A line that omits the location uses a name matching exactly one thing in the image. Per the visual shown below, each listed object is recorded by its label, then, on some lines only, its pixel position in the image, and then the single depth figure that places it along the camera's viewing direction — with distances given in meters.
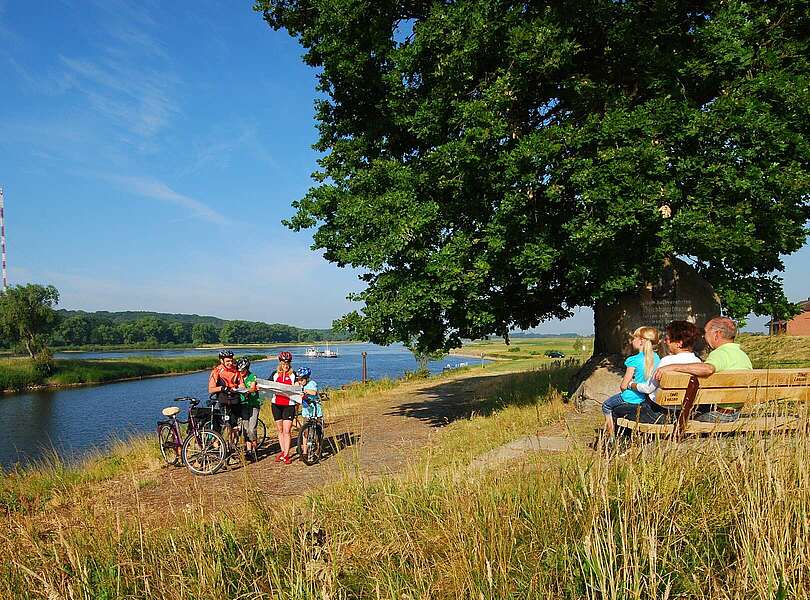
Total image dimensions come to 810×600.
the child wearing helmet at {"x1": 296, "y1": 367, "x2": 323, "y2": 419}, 9.73
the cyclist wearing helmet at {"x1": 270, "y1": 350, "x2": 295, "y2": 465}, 9.71
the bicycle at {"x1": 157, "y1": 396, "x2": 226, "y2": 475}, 9.48
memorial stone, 12.38
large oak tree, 9.09
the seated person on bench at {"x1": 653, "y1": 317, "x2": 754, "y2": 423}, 5.62
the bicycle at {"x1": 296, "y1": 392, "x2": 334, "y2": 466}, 9.73
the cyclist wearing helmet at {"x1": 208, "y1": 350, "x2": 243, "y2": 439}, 9.71
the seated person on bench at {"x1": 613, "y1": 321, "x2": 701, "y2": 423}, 6.24
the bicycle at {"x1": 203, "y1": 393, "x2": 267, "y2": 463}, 9.67
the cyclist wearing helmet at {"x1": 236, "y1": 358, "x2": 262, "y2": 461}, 10.07
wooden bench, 5.46
